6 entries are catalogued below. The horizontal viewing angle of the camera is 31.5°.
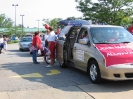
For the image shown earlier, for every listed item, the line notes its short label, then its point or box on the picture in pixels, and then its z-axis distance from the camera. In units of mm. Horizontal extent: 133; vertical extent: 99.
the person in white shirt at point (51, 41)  9773
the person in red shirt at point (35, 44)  11422
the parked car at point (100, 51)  6168
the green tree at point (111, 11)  26500
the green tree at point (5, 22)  65638
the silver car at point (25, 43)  21766
